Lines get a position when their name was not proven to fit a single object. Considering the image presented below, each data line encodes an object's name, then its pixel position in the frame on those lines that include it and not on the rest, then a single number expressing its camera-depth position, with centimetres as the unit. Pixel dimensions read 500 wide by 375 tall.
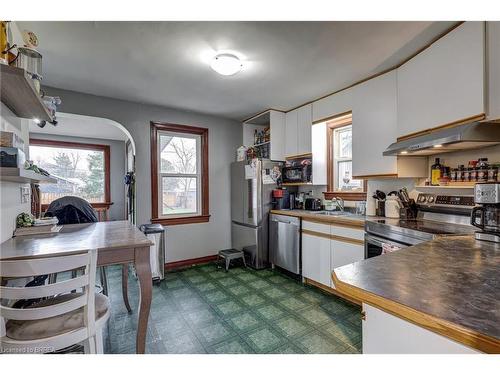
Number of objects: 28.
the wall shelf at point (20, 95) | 113
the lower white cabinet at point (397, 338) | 66
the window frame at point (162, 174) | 348
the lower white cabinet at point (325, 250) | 245
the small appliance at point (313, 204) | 337
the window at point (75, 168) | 464
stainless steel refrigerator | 349
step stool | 350
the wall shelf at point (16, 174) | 126
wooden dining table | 132
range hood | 160
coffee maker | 145
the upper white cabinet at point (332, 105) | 278
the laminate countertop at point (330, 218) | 242
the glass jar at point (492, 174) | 178
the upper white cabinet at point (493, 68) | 151
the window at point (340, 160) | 312
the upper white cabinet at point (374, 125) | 234
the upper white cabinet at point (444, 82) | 161
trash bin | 305
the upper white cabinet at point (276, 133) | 362
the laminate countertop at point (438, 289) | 60
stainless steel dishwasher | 307
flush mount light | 208
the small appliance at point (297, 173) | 338
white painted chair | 105
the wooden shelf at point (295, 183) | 335
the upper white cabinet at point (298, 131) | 330
